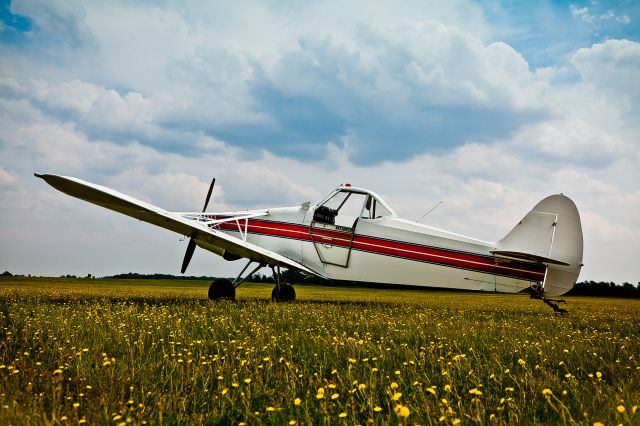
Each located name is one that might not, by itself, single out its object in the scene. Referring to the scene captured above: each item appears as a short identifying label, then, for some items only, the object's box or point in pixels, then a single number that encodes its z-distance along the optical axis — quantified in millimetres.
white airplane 11219
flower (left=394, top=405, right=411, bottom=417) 2154
